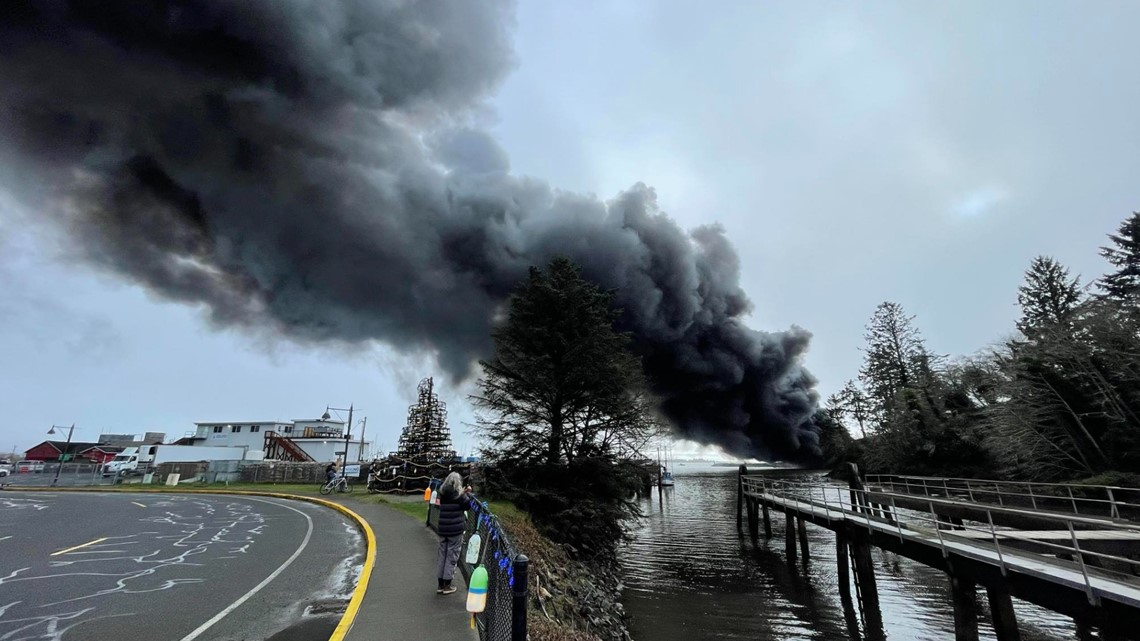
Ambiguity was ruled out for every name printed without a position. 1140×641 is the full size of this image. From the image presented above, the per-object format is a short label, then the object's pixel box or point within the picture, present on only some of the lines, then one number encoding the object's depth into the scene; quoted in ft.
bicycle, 79.69
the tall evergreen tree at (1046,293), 156.35
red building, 228.22
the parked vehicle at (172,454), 172.14
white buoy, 19.31
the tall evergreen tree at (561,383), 62.34
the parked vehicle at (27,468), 159.71
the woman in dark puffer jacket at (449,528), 21.99
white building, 183.42
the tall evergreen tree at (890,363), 163.12
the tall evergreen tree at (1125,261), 129.49
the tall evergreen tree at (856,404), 193.67
